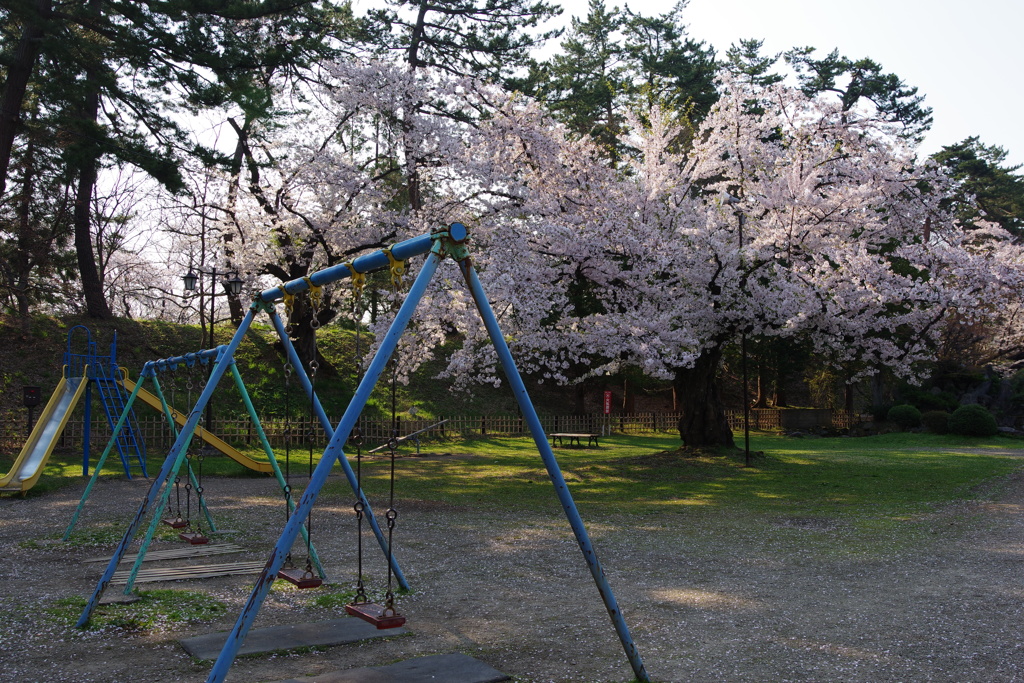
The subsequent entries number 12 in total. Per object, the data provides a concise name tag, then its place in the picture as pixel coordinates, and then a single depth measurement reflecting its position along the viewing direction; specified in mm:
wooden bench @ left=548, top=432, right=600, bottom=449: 26234
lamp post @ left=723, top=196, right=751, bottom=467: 19500
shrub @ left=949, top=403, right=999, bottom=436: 29984
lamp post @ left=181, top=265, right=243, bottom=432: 20422
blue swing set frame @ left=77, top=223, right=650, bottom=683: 4238
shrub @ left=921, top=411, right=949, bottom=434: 31203
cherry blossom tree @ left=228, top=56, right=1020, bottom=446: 18688
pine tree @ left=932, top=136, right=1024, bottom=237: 45562
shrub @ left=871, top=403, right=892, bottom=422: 33994
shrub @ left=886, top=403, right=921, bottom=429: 32438
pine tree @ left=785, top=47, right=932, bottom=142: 43250
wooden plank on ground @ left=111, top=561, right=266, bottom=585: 7434
